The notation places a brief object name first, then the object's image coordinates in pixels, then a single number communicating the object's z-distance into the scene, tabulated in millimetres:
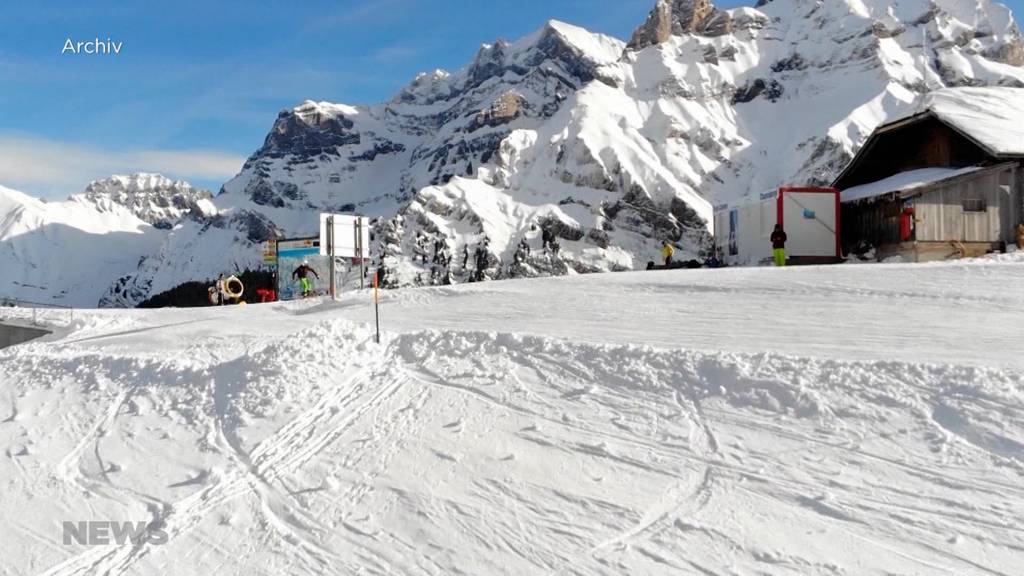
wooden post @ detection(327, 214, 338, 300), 20125
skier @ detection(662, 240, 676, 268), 34062
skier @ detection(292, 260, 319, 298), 28375
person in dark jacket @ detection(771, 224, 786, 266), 26875
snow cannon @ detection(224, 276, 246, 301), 29953
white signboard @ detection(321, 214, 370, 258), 20094
